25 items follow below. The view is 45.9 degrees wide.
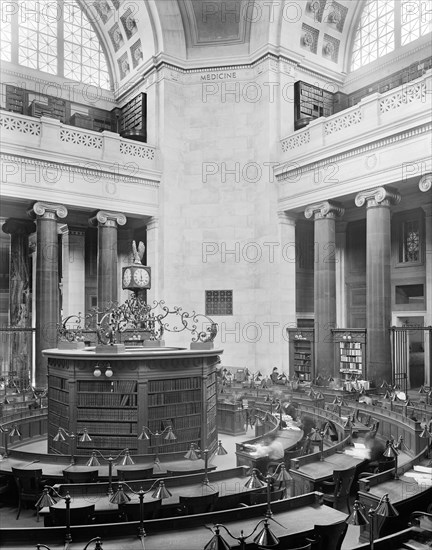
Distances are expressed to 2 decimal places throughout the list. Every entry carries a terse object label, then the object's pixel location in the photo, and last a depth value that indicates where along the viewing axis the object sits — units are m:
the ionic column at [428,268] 17.70
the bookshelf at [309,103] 20.22
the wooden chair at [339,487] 7.04
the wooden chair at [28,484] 7.26
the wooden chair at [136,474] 7.27
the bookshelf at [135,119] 21.06
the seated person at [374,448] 8.00
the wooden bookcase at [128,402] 8.86
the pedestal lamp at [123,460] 7.52
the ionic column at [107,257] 19.12
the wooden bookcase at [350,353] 16.92
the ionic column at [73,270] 22.61
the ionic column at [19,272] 21.33
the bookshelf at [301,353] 18.81
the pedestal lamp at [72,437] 8.39
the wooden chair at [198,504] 6.02
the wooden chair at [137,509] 5.89
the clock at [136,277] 13.31
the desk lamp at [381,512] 4.81
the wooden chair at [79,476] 7.29
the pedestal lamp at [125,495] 5.78
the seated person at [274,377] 17.31
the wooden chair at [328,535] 4.79
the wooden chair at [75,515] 5.62
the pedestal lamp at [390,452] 6.80
